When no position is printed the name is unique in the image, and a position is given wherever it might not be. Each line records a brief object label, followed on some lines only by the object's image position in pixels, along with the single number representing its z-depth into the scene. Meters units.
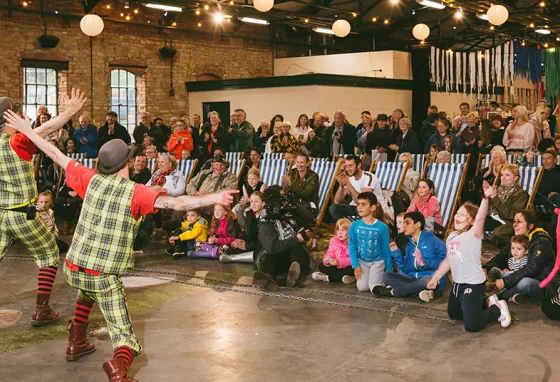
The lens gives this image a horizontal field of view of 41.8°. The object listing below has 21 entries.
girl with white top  5.26
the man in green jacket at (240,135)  11.86
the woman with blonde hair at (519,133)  10.39
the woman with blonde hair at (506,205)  8.10
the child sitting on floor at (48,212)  8.44
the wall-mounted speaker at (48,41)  16.95
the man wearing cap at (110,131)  12.69
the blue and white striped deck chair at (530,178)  8.62
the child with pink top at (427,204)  8.37
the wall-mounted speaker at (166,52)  19.55
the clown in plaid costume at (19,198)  5.18
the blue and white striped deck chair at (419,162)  10.09
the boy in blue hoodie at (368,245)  6.48
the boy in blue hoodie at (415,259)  6.31
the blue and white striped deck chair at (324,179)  9.38
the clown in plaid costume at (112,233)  3.99
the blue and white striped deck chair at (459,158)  10.19
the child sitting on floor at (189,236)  8.41
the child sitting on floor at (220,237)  8.16
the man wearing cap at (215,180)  9.40
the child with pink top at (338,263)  6.94
